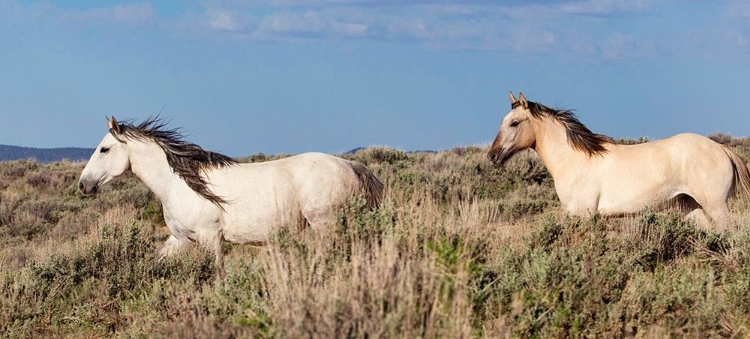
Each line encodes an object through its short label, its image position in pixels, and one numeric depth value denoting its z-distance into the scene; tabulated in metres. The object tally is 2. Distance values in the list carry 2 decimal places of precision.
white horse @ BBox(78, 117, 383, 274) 19.14
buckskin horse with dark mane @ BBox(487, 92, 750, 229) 19.53
